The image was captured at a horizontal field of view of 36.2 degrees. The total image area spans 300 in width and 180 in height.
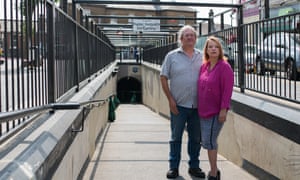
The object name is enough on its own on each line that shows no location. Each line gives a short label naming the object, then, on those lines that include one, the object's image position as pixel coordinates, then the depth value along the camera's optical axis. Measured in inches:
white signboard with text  707.4
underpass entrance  1503.4
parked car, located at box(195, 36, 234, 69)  295.1
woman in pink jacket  190.4
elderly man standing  210.5
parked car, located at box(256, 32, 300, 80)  208.5
